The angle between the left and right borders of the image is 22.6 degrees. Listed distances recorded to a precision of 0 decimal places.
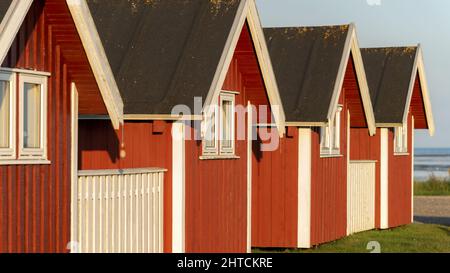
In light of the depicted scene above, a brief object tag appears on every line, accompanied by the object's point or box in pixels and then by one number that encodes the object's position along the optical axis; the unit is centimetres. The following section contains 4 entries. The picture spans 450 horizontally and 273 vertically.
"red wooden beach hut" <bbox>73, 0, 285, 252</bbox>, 1712
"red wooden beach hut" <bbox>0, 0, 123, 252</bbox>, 1283
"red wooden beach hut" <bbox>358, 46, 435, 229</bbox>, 2931
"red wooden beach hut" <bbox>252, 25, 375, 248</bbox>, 2325
